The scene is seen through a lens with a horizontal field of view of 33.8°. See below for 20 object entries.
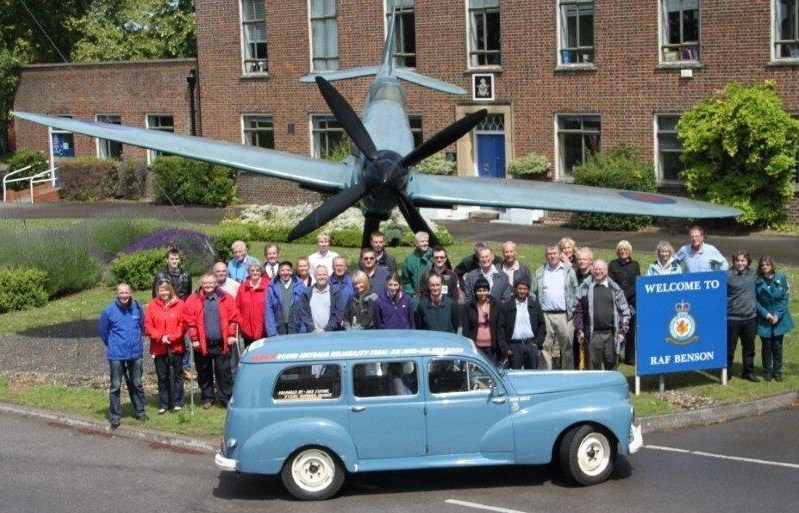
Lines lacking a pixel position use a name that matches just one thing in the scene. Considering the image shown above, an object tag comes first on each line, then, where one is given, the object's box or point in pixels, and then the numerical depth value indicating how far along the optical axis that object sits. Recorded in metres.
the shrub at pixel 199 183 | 40.34
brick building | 31.56
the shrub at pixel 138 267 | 24.12
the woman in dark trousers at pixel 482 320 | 14.69
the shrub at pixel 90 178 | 43.81
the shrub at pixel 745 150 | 29.69
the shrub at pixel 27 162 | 45.78
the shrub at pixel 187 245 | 25.20
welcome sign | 15.56
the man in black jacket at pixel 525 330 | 15.02
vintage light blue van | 12.14
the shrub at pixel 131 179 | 43.41
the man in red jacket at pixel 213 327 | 15.05
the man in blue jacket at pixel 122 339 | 14.86
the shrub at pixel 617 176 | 31.62
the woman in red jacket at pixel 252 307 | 15.57
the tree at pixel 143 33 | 51.97
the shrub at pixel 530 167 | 34.41
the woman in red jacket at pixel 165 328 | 14.94
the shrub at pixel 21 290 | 23.06
